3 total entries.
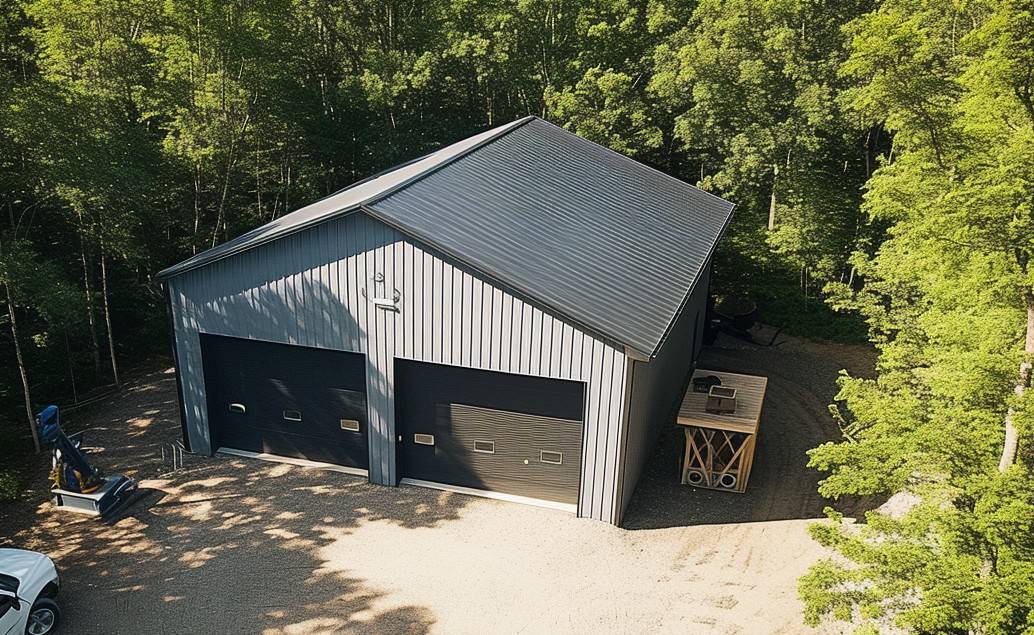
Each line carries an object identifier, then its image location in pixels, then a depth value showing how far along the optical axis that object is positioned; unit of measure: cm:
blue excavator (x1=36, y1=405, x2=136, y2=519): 1436
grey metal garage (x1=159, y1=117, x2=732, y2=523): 1402
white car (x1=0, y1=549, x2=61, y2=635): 1077
